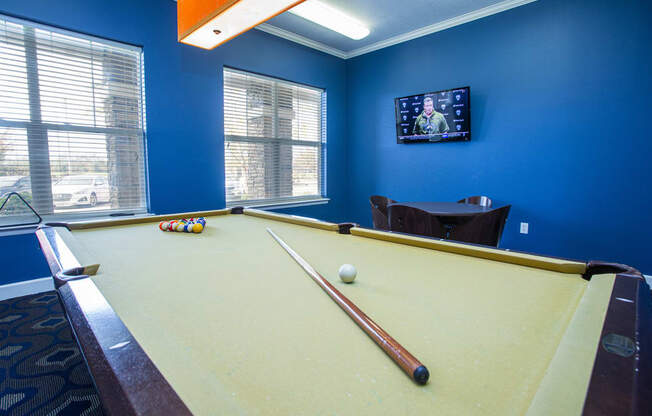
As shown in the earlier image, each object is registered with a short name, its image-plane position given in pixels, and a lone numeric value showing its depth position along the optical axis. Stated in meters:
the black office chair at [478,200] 3.31
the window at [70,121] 2.44
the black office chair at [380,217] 3.18
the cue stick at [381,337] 0.54
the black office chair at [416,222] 2.48
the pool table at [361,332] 0.48
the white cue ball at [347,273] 1.03
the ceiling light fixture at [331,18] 3.17
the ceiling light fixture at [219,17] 1.54
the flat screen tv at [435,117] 3.59
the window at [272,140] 3.71
